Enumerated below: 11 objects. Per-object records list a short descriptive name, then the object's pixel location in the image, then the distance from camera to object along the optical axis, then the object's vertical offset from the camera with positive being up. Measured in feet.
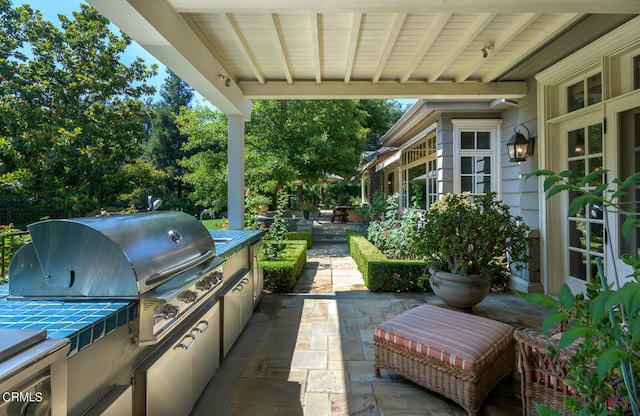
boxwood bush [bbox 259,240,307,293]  15.31 -3.01
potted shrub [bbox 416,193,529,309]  11.82 -1.21
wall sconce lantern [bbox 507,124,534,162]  14.49 +2.90
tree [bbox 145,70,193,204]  65.16 +13.55
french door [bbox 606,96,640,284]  9.75 +1.78
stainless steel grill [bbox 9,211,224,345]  4.66 -0.84
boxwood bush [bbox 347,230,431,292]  15.15 -2.98
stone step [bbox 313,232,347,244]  33.37 -2.76
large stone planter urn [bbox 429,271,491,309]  11.77 -2.86
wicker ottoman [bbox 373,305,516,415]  6.57 -3.07
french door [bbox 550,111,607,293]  11.30 -0.13
